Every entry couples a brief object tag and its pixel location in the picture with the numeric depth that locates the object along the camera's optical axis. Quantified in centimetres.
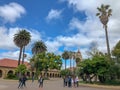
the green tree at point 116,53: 1726
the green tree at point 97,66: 1642
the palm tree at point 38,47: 3626
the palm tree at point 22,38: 2911
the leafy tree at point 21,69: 2767
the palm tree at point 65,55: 4860
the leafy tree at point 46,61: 2940
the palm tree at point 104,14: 1974
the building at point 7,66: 3336
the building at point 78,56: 5003
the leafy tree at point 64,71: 4220
